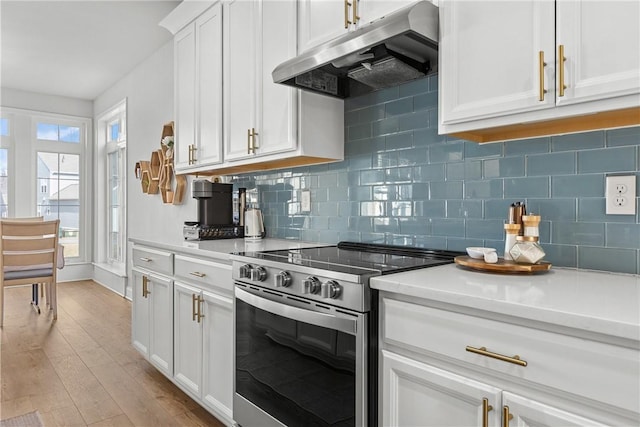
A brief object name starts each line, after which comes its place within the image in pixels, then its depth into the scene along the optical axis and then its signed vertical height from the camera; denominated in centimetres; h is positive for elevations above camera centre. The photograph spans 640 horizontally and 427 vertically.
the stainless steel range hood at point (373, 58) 143 +62
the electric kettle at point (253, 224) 271 -10
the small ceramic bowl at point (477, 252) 148 -15
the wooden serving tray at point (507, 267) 131 -19
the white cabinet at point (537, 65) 111 +43
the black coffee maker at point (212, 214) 281 -3
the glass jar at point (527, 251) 134 -14
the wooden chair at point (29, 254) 404 -45
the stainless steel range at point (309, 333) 135 -46
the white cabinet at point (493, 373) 87 -40
